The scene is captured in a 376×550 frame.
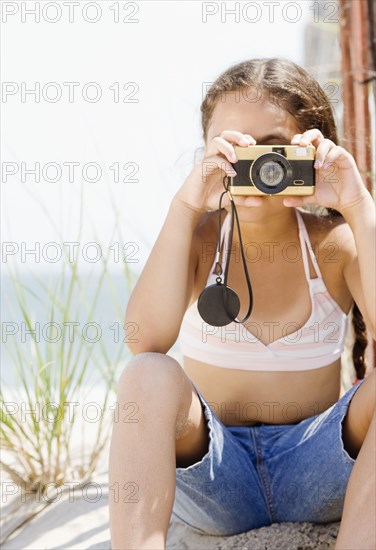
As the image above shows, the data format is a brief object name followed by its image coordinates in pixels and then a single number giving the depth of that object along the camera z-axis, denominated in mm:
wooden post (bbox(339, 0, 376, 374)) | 2375
